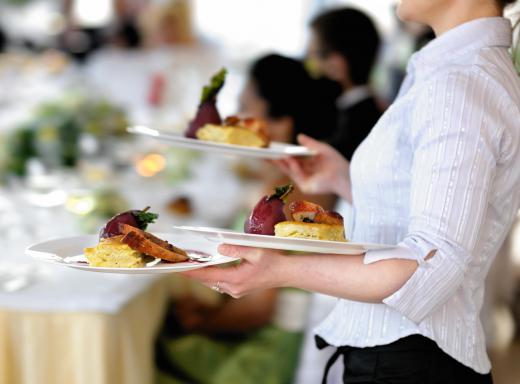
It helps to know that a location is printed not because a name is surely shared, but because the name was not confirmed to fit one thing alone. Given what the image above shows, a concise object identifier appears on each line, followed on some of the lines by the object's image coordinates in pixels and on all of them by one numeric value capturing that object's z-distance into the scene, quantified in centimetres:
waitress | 178
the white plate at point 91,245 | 176
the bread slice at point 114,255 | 182
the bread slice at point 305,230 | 179
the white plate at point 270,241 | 170
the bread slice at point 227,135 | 238
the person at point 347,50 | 409
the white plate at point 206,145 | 218
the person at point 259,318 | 339
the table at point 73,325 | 273
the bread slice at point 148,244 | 183
